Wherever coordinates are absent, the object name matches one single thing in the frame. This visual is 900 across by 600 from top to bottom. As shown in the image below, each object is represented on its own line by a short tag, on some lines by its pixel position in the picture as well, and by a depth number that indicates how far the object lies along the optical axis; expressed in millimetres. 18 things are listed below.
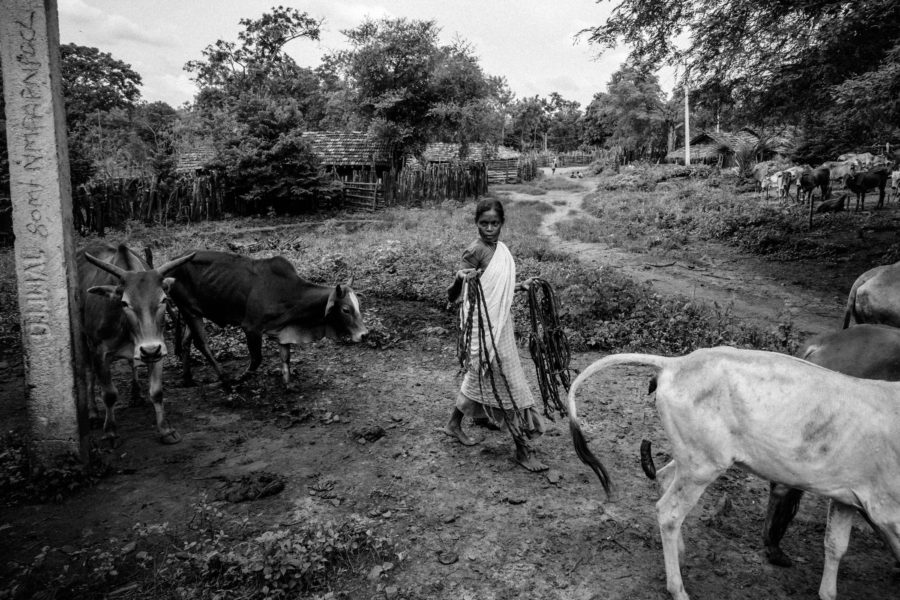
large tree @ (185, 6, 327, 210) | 20062
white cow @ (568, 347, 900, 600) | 2693
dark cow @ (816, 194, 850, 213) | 15467
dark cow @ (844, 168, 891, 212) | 14945
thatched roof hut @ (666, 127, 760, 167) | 33469
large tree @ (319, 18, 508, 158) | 24719
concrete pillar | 3859
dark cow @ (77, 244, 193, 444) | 4680
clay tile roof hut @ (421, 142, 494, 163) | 31922
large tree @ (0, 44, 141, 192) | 35538
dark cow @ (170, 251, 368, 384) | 6324
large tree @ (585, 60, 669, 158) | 42719
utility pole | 30922
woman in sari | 4355
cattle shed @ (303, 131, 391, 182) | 25453
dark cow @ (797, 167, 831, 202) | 16219
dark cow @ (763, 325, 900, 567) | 3270
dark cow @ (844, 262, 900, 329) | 5098
